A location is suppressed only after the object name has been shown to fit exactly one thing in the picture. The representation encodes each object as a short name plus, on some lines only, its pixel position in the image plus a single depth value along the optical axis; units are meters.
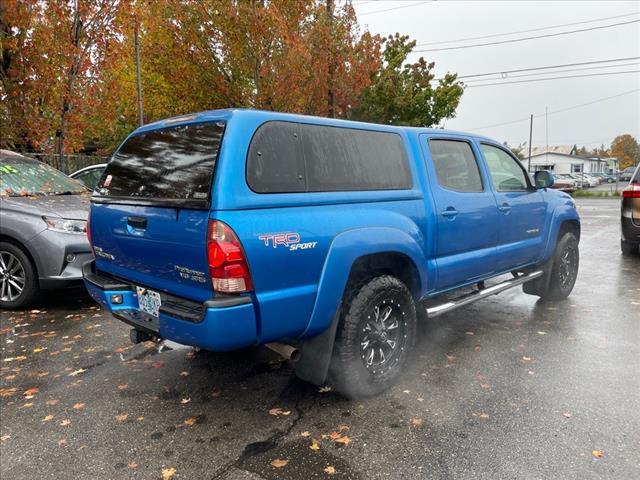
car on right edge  7.86
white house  67.75
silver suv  5.17
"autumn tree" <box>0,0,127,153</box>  8.92
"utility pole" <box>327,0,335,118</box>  13.52
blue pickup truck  2.61
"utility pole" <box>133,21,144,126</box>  12.94
